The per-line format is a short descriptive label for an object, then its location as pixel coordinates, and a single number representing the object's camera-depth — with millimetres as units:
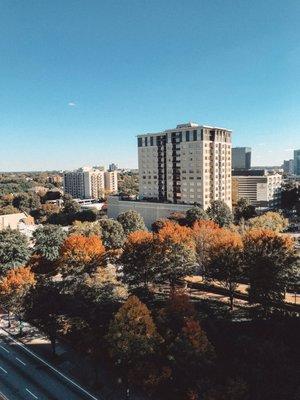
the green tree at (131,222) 81750
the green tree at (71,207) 125500
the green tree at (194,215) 85881
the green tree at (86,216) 115688
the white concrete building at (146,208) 103875
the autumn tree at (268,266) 40750
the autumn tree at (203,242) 57688
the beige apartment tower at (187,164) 101625
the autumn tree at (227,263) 46188
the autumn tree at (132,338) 30953
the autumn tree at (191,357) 29453
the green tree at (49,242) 63094
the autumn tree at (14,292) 42906
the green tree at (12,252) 57884
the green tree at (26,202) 151212
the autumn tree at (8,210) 125062
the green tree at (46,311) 37812
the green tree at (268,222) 77500
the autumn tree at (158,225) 84475
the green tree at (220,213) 89312
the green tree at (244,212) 106875
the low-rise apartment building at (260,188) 140875
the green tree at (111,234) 69469
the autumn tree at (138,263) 51000
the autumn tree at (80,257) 53641
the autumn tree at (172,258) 50562
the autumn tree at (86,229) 70688
